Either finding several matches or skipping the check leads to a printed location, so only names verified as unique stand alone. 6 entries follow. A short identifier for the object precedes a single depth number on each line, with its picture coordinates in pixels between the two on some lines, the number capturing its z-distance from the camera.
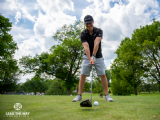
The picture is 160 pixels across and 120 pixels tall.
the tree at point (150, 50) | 24.13
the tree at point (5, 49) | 22.39
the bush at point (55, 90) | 56.05
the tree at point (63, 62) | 28.31
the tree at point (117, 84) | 31.12
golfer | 4.51
